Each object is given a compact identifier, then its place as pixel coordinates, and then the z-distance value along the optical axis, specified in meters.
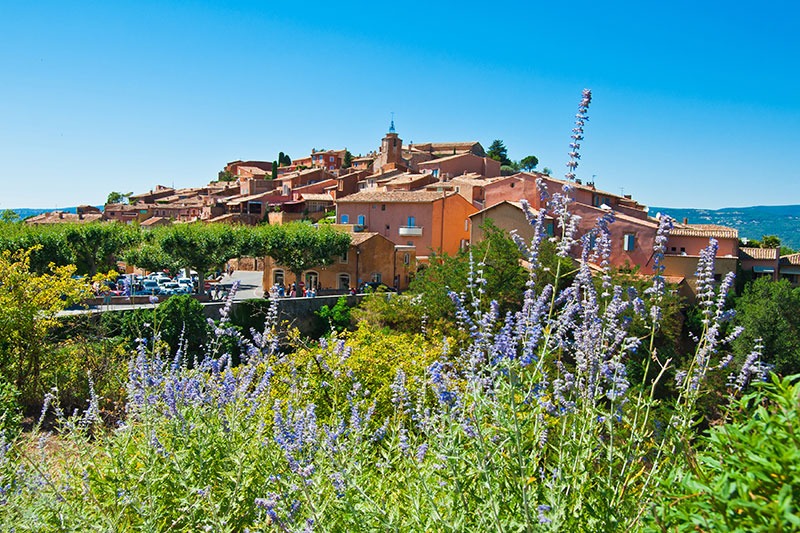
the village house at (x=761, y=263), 39.62
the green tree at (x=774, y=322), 27.98
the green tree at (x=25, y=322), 13.20
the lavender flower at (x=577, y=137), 3.84
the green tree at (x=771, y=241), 51.66
